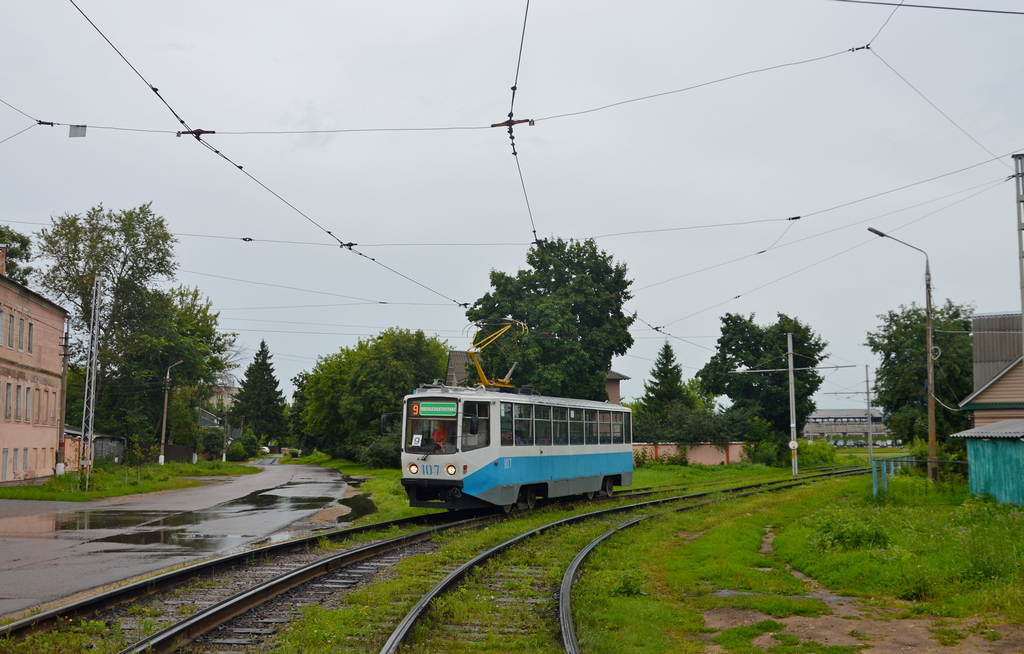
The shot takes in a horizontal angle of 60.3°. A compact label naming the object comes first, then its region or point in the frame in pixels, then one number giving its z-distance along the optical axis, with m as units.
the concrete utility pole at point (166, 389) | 56.38
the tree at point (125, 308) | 57.09
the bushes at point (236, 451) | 94.00
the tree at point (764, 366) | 60.75
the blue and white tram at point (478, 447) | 19.56
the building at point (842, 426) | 146.00
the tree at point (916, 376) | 40.03
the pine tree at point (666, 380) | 88.38
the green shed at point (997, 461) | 18.95
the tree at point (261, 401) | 125.69
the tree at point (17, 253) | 58.00
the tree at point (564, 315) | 48.06
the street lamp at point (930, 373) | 25.91
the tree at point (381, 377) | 58.78
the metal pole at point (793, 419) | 44.13
